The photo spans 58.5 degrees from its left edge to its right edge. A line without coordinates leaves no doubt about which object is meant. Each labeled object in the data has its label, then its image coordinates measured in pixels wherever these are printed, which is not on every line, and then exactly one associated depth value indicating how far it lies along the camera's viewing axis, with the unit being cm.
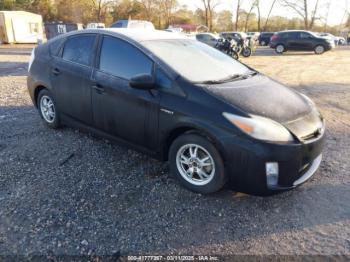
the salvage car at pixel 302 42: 2278
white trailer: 2741
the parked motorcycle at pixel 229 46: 1798
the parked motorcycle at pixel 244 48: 1980
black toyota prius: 290
